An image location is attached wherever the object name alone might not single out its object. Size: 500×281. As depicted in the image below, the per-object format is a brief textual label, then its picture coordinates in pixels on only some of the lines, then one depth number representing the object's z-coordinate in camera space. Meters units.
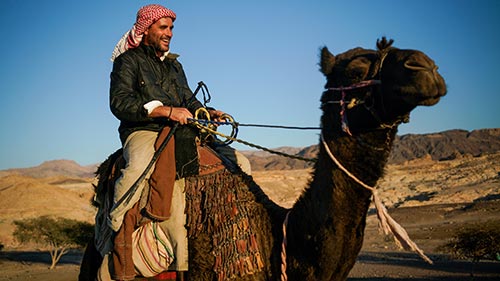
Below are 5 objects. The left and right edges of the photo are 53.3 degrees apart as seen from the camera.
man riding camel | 4.43
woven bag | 4.43
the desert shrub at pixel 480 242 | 13.52
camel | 3.20
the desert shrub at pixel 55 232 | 29.19
